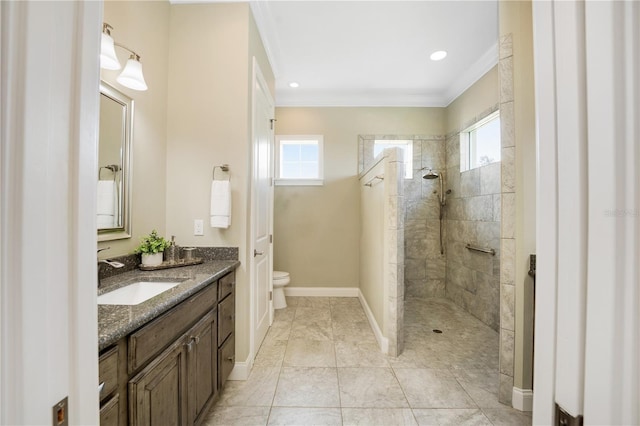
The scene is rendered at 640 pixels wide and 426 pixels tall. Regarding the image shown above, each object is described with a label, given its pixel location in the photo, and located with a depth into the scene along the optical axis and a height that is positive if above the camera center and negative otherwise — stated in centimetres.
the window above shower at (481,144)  289 +88
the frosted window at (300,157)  385 +86
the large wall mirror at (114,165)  145 +29
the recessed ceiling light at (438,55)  281 +177
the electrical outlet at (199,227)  197 -10
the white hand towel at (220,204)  187 +7
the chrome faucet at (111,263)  137 -27
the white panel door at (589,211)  31 +1
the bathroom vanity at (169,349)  86 -58
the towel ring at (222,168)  194 +35
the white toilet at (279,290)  330 -97
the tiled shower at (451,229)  292 -17
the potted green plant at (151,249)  169 -23
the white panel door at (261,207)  216 +6
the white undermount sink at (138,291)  131 -42
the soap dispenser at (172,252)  187 -28
